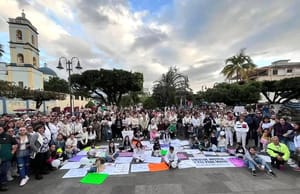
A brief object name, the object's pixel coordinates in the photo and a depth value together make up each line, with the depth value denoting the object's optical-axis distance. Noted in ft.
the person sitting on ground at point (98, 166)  15.72
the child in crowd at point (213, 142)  21.43
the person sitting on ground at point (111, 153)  18.40
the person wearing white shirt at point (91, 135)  25.20
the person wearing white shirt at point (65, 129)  21.18
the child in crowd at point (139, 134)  26.11
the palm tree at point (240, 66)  84.26
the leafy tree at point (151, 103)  58.07
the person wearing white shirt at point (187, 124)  28.12
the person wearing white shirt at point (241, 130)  20.75
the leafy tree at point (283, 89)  58.07
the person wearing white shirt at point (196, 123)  27.02
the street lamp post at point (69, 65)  38.14
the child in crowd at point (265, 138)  19.27
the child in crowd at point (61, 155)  17.82
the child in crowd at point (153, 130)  25.58
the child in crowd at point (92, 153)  19.39
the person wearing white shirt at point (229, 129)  22.91
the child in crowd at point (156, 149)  19.84
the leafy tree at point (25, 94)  49.95
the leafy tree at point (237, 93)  62.13
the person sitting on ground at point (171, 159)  16.25
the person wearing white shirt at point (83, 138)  23.39
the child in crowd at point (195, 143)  22.76
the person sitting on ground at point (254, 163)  14.74
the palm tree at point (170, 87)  55.11
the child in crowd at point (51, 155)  16.05
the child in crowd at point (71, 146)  19.99
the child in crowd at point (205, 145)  21.72
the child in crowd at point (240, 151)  18.48
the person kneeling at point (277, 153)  15.42
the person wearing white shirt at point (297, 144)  15.87
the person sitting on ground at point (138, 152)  18.31
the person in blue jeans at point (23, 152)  13.45
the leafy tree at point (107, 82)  70.22
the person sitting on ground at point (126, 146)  21.82
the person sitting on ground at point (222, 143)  21.05
